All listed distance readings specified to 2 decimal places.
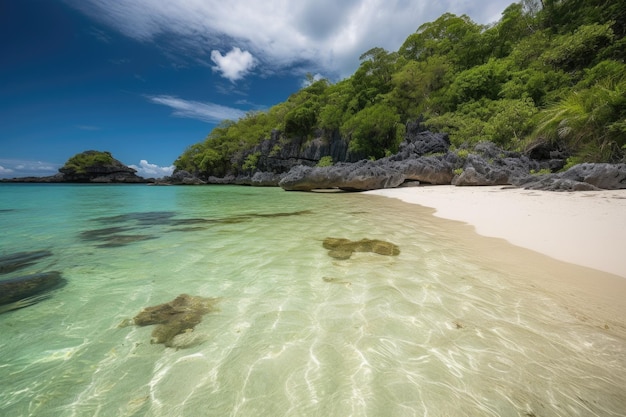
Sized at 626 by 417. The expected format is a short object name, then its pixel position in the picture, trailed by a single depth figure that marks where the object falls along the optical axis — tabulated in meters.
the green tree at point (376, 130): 27.64
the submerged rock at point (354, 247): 4.26
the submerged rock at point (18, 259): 3.91
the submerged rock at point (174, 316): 2.20
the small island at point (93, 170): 61.06
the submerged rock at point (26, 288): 2.75
